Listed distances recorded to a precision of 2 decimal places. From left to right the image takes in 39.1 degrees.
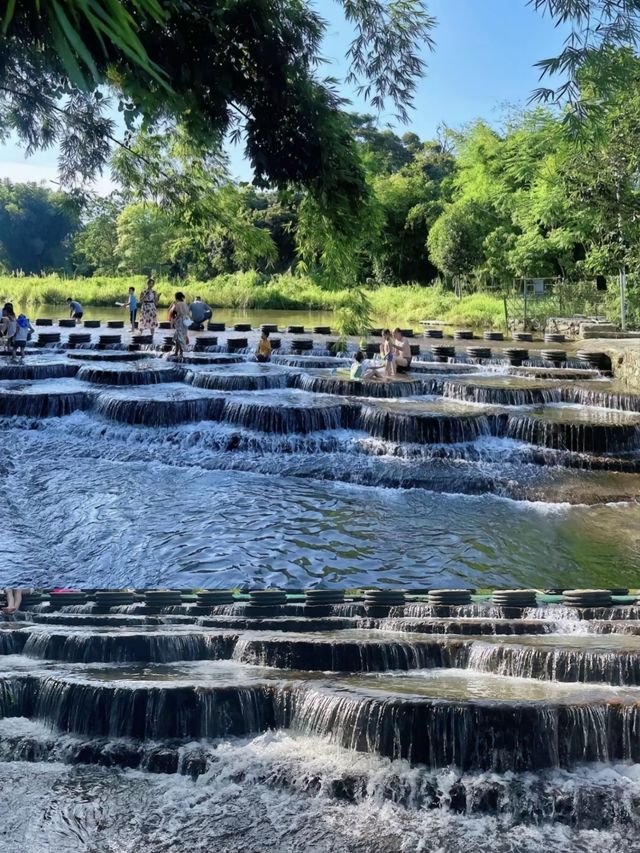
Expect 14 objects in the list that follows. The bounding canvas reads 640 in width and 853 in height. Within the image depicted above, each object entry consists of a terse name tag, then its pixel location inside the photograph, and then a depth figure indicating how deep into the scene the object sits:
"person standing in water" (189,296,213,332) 13.92
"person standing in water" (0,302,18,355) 15.23
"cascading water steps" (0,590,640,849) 4.14
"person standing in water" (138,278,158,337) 19.12
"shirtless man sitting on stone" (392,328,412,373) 13.19
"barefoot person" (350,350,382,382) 11.90
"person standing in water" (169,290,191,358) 14.36
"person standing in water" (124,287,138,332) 21.66
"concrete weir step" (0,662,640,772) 4.19
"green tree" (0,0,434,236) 3.20
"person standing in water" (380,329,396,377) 12.91
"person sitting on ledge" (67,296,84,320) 22.75
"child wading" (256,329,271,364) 15.83
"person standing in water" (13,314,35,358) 15.43
